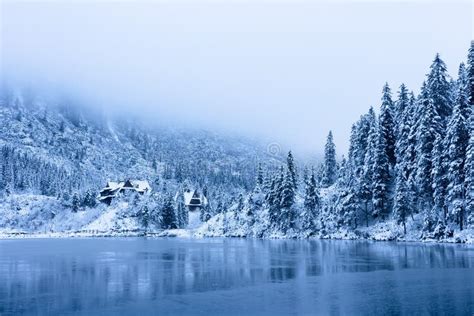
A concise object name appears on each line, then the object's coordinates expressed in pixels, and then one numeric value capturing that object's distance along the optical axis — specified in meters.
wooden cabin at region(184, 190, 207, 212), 189.00
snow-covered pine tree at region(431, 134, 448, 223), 63.31
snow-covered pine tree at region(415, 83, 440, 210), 67.50
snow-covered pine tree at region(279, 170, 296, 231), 101.69
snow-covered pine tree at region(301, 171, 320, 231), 97.38
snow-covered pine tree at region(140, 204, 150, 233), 143.25
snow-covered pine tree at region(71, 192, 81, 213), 162.00
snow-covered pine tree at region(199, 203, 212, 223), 149.73
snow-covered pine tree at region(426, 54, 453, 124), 70.44
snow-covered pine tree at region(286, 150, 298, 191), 118.13
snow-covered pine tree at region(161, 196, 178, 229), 141.62
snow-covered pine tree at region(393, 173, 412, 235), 69.25
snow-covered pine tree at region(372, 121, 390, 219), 78.19
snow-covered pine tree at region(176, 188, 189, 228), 147.88
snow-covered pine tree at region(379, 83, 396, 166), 83.38
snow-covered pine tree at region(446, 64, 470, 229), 60.12
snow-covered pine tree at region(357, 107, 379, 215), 81.56
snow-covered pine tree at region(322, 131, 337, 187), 119.19
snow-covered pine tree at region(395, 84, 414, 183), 73.25
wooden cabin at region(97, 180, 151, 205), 169.29
